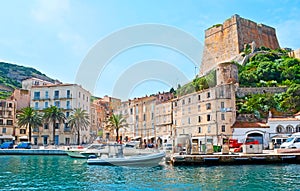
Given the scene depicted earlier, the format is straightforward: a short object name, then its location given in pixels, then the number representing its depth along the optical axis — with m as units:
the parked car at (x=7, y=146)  61.47
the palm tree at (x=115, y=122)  67.31
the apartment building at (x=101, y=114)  90.28
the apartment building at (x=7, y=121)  72.50
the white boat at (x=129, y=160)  33.47
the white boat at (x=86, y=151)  45.70
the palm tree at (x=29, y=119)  64.38
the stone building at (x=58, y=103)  69.94
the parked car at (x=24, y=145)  59.63
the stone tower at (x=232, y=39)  93.41
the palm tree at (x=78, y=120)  65.70
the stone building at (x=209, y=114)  53.16
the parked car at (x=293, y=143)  37.44
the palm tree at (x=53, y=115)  64.69
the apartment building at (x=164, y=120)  67.88
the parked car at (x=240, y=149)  40.06
